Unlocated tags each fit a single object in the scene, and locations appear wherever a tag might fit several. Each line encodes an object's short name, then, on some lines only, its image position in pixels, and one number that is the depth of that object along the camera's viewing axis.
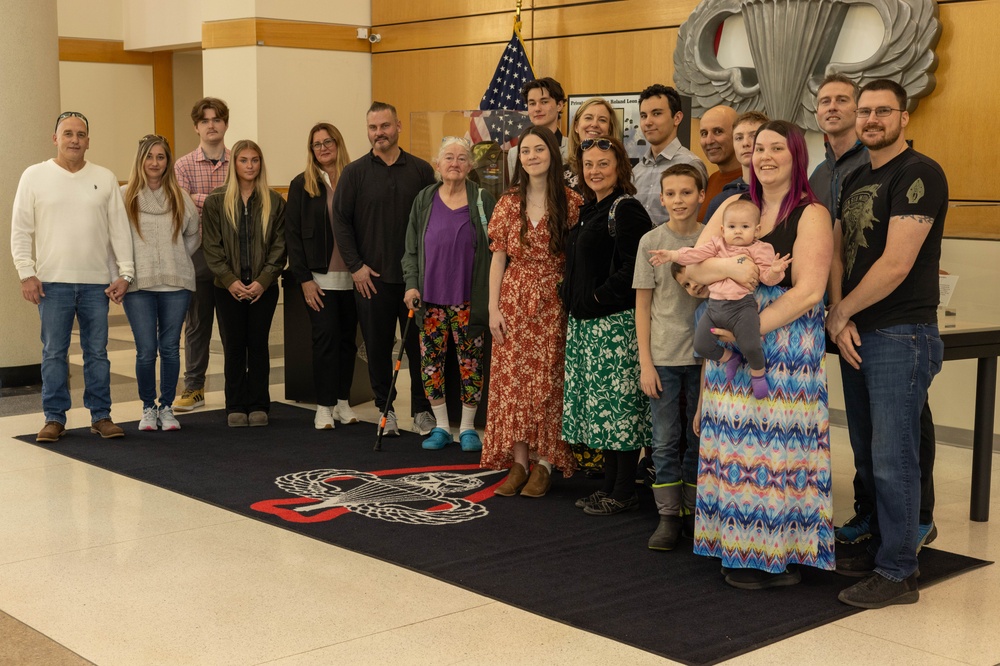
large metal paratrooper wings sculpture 6.42
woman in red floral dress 5.03
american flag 8.74
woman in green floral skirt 4.56
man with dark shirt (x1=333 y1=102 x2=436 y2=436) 6.28
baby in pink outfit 3.70
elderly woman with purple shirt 5.85
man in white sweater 5.92
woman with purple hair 3.71
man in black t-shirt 3.65
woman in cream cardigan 6.18
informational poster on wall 7.77
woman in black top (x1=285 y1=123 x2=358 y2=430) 6.50
